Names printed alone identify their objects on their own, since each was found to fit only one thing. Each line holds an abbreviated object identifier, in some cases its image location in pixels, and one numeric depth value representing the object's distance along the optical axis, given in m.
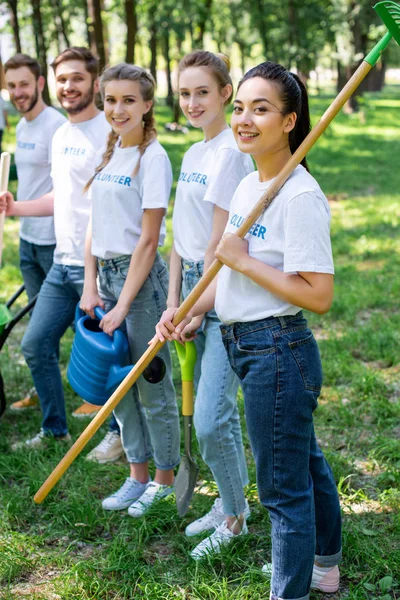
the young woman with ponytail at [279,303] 2.26
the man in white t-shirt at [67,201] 3.78
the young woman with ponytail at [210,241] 2.92
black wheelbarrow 3.71
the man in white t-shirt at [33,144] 4.21
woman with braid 3.27
